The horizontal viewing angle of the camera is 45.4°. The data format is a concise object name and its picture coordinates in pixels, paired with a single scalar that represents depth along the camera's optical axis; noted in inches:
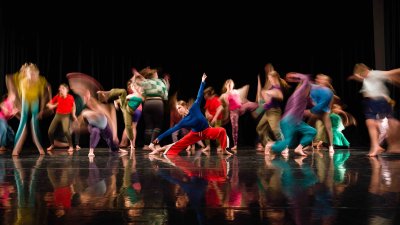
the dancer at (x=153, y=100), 320.2
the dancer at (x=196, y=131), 259.4
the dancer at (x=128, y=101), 322.7
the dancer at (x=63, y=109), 364.6
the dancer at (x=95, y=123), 286.1
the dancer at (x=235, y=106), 367.6
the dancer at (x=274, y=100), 299.6
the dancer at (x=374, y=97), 255.0
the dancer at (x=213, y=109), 340.8
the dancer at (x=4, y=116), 353.4
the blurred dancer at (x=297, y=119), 268.7
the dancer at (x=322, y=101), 288.4
